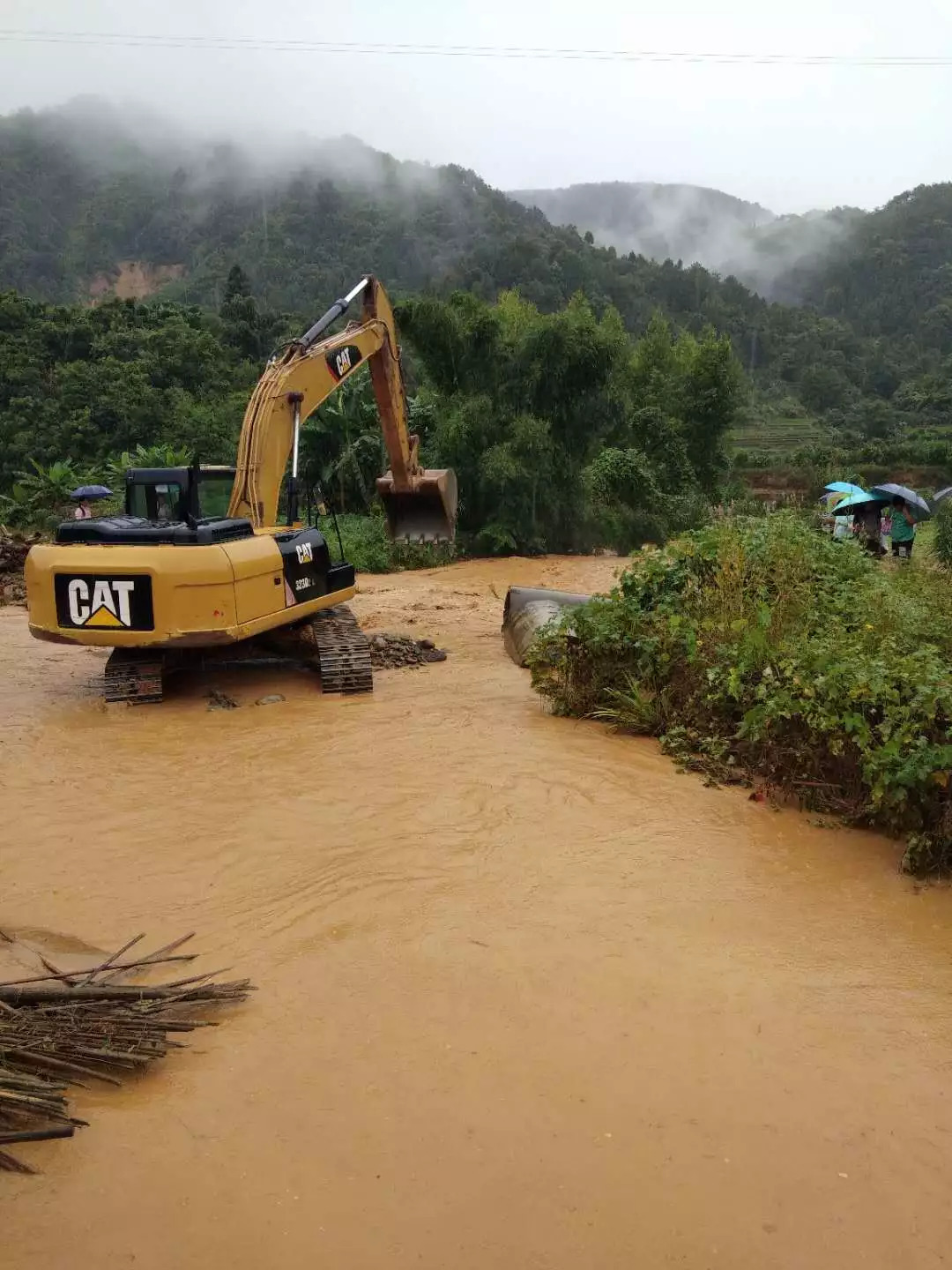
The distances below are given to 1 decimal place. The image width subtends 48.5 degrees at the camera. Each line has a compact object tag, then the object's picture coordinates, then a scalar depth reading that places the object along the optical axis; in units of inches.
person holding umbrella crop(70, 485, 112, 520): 621.0
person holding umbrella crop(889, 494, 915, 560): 452.8
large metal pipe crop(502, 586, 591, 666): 384.2
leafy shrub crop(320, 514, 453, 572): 732.0
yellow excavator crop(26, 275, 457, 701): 299.9
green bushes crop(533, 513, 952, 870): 202.4
